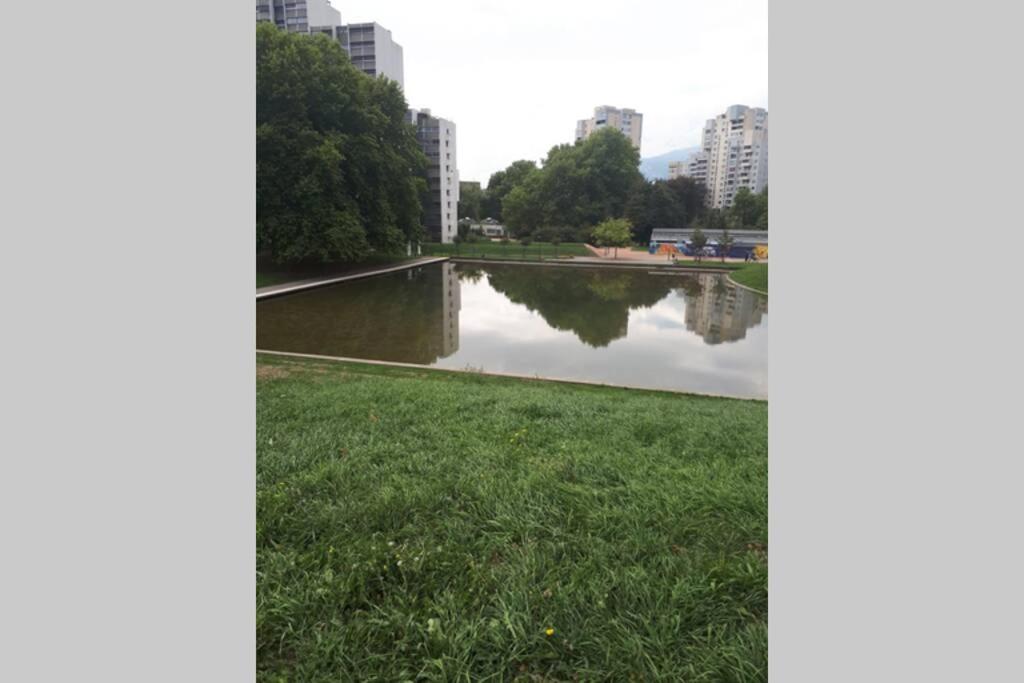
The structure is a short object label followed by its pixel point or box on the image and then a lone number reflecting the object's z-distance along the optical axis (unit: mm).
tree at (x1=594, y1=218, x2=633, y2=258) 35969
